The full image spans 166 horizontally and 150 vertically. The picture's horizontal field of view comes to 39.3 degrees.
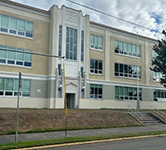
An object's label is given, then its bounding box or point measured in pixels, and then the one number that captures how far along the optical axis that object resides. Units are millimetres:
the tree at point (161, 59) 31953
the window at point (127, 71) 35969
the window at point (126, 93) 35281
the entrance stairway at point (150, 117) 23781
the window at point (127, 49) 36531
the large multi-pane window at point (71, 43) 30578
